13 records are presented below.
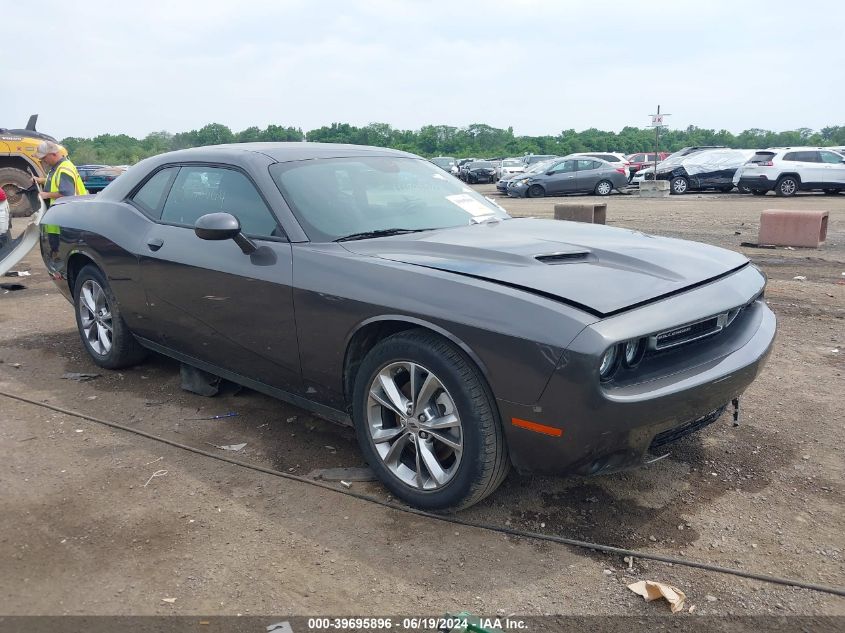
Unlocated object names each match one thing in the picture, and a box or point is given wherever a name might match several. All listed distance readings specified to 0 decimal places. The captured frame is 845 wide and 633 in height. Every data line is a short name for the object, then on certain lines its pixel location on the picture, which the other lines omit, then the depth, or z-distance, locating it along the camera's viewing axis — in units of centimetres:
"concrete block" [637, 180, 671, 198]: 2519
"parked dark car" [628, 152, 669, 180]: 3275
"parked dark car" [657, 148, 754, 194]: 2392
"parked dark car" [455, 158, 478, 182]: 3749
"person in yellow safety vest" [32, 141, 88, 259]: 823
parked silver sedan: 2488
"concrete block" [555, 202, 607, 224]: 1148
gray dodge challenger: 270
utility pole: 2513
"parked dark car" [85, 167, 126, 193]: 2564
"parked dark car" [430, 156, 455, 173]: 3694
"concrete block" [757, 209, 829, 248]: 1007
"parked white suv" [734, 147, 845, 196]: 2038
